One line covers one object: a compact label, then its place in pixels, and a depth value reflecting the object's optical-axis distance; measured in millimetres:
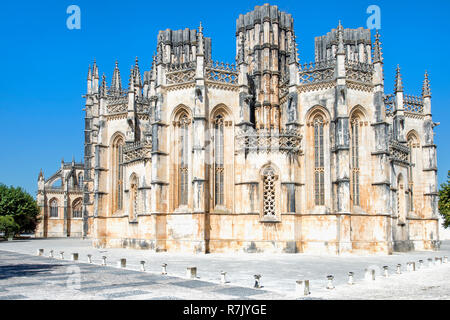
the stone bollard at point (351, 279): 17762
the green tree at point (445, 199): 46634
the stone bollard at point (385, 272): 20344
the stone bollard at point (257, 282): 16828
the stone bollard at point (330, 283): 16578
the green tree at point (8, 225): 62781
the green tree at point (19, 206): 66812
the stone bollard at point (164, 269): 21141
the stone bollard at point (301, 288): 15160
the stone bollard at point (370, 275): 18891
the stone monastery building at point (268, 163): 36344
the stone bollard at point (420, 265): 24544
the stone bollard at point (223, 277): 18236
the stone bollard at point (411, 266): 23161
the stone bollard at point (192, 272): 19562
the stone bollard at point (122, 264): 24066
